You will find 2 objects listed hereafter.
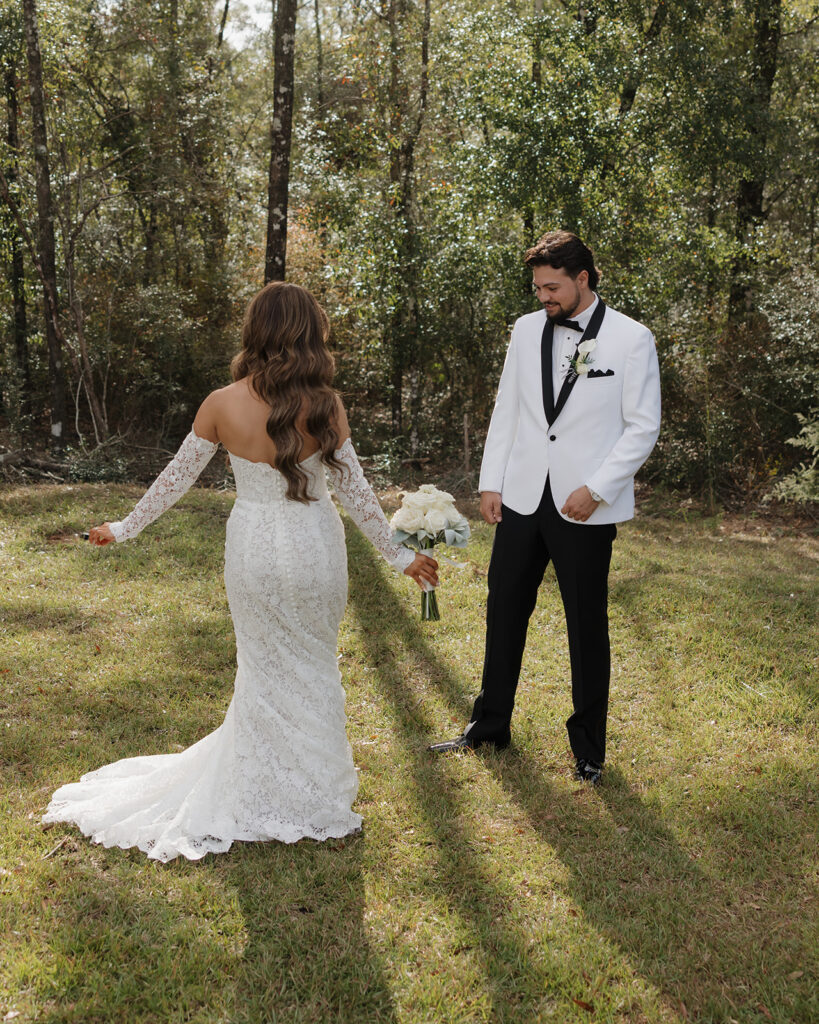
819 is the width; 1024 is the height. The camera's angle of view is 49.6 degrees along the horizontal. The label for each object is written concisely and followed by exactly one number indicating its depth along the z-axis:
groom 4.02
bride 3.50
